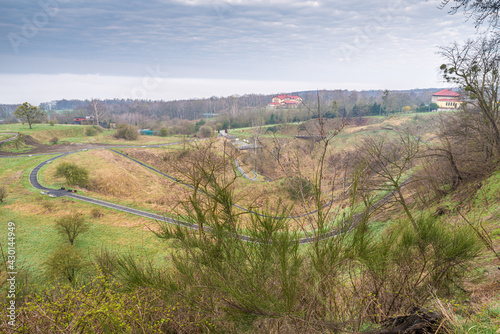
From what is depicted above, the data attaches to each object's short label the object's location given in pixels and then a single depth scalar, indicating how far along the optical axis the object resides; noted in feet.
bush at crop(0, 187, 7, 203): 82.75
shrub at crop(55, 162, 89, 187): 103.60
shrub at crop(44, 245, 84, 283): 45.11
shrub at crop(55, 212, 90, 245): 64.18
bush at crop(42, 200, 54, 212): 82.68
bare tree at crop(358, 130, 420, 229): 18.90
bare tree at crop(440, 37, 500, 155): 39.73
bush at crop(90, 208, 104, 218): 81.13
